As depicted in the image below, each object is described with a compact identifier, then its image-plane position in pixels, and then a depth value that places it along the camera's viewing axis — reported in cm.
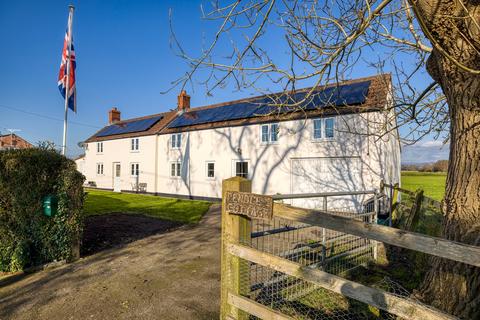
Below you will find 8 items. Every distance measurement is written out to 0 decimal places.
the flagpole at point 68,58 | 1230
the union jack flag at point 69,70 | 1266
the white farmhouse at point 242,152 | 1517
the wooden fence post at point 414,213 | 679
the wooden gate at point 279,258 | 191
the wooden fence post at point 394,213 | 887
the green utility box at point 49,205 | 586
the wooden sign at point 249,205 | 278
